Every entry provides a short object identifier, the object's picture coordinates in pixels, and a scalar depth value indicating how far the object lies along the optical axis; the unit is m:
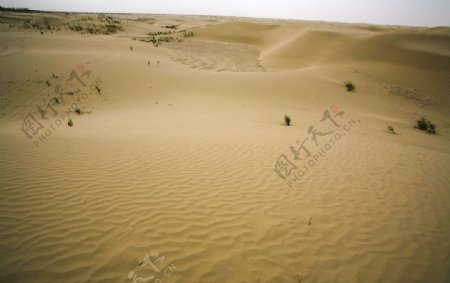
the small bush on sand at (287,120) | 8.73
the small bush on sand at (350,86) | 13.18
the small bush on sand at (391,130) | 8.73
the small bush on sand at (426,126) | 9.40
